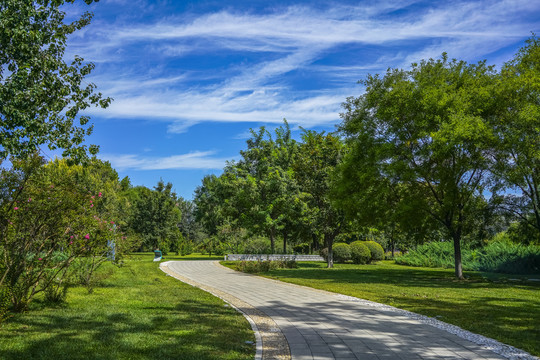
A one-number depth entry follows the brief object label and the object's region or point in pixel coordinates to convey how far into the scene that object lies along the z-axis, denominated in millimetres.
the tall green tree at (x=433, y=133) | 17516
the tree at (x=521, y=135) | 15992
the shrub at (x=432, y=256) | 31875
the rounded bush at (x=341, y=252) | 32562
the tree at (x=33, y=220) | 7789
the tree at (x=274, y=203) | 27875
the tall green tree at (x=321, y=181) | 26062
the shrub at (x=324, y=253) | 31391
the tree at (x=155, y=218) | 44875
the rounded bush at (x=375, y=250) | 35219
